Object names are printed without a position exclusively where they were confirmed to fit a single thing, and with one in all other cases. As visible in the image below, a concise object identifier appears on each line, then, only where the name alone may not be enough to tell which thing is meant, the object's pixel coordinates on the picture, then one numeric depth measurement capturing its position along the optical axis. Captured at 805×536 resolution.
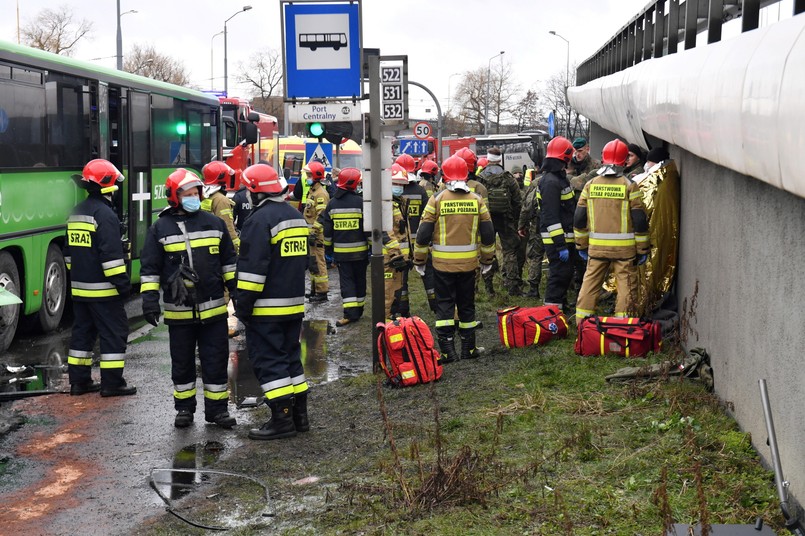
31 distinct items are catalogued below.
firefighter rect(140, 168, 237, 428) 7.95
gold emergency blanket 9.86
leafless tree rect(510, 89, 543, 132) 72.44
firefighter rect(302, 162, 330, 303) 14.97
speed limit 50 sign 31.11
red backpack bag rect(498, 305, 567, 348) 9.88
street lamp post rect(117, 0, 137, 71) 38.91
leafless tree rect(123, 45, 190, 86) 72.44
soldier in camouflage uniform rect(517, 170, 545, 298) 13.21
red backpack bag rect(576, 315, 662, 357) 8.77
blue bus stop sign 9.23
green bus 11.38
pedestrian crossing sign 20.62
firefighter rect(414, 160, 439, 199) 15.09
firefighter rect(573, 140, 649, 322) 9.52
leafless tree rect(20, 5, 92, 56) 59.88
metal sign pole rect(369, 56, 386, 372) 9.22
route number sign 9.44
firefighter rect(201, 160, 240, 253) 12.14
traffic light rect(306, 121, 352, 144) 9.69
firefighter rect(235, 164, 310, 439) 7.57
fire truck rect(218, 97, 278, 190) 22.61
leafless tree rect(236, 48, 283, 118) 90.88
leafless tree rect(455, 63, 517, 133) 80.06
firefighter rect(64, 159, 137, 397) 8.83
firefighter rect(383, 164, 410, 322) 11.50
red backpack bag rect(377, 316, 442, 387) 8.87
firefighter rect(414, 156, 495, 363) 9.63
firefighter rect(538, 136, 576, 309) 11.09
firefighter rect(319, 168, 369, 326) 12.56
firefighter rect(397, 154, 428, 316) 12.20
